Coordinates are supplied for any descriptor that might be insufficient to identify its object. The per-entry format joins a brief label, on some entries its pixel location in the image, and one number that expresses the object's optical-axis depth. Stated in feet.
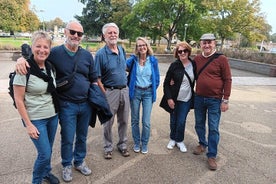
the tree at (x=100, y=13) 132.77
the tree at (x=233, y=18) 78.64
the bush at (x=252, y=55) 53.67
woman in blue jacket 12.52
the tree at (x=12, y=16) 126.82
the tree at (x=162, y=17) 84.99
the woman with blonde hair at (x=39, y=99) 8.11
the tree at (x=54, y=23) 344.18
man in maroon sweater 11.78
